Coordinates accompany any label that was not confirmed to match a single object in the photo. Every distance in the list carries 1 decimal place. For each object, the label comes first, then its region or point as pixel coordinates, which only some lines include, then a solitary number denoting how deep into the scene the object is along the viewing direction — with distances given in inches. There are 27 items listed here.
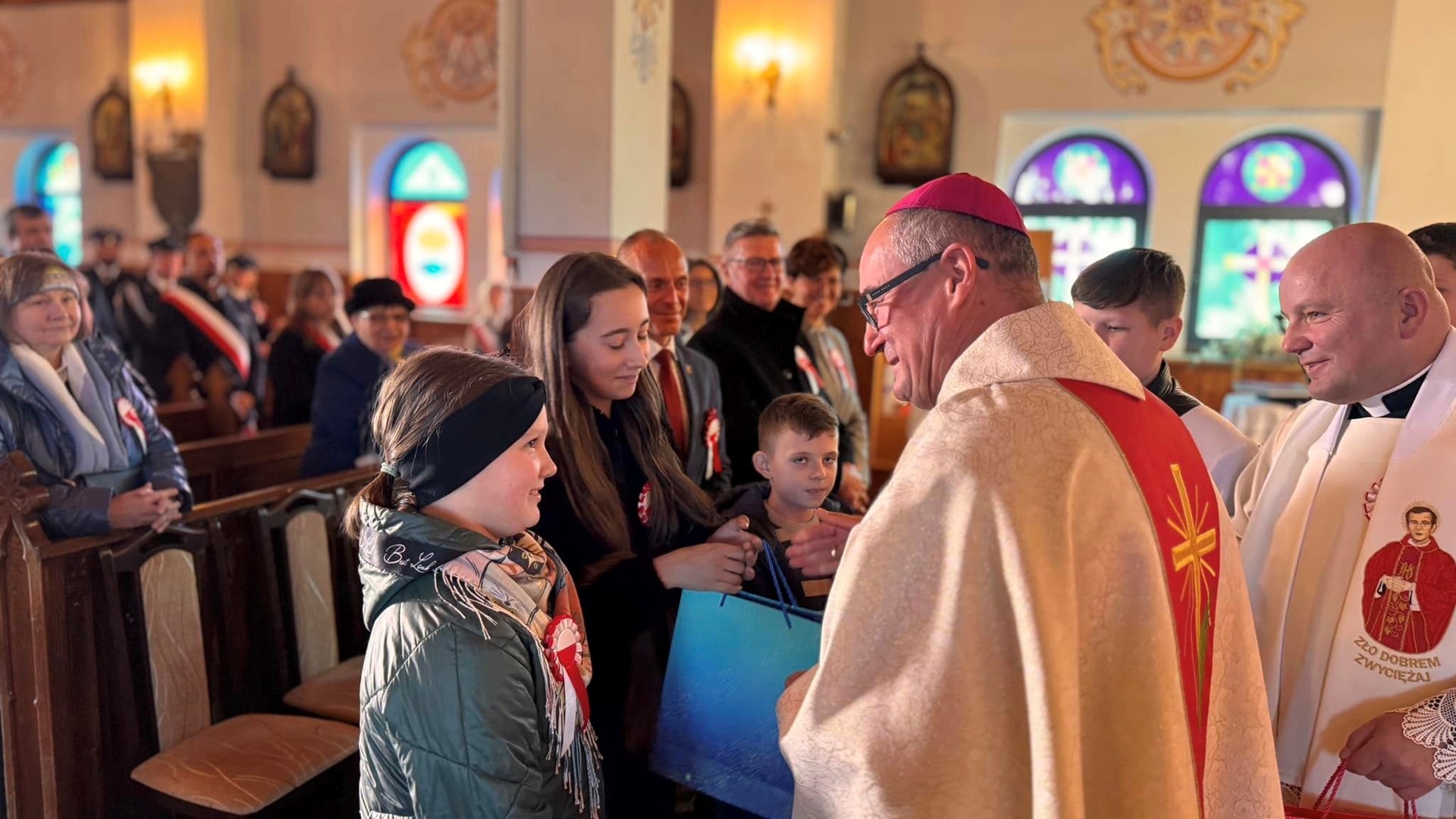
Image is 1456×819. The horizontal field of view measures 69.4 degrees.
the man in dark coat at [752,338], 144.3
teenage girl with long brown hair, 82.5
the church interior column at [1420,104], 143.6
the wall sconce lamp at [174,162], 439.5
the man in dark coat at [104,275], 271.0
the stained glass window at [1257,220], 373.1
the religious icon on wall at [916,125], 391.5
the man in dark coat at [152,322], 258.8
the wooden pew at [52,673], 104.3
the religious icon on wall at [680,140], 373.4
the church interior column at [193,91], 437.7
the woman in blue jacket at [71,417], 120.6
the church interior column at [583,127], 243.6
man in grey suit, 122.0
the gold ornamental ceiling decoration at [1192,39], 359.3
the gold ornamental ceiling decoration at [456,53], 431.5
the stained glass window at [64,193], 527.8
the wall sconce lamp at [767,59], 364.8
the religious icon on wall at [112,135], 485.1
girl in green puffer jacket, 63.6
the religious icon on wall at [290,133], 451.8
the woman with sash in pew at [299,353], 211.2
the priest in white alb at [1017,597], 53.3
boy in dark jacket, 100.1
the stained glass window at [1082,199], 391.9
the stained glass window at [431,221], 461.1
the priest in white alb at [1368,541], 74.8
